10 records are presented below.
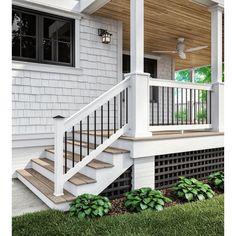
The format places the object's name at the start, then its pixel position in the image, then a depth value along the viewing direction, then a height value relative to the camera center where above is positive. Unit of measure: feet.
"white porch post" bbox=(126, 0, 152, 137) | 11.83 +1.66
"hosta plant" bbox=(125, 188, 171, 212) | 9.73 -3.45
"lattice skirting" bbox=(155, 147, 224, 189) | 12.63 -2.77
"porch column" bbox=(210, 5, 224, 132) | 15.55 +3.02
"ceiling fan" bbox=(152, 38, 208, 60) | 21.55 +6.14
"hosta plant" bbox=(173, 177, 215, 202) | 11.06 -3.45
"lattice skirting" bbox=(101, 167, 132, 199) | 11.16 -3.29
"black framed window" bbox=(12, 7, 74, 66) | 15.24 +5.12
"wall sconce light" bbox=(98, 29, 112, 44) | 17.76 +5.91
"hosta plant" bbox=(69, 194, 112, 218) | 8.92 -3.41
